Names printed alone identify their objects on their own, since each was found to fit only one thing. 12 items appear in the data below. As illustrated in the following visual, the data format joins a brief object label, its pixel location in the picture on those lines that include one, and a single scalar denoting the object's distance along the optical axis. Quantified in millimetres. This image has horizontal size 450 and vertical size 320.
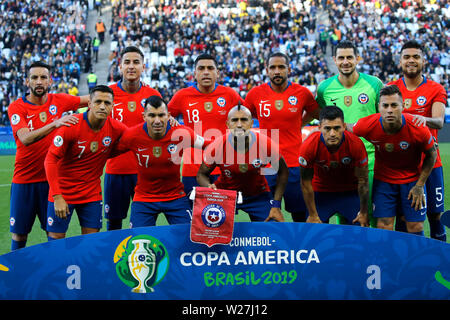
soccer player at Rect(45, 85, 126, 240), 9289
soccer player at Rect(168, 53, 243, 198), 10828
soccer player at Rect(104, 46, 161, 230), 10898
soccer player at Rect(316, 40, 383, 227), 10266
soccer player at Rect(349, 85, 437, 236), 9094
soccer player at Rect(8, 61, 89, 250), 10289
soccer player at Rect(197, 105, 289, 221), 9156
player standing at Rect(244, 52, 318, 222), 10852
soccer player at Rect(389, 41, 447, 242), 10070
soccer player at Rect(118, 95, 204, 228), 9414
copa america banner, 7191
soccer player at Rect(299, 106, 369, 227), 9016
